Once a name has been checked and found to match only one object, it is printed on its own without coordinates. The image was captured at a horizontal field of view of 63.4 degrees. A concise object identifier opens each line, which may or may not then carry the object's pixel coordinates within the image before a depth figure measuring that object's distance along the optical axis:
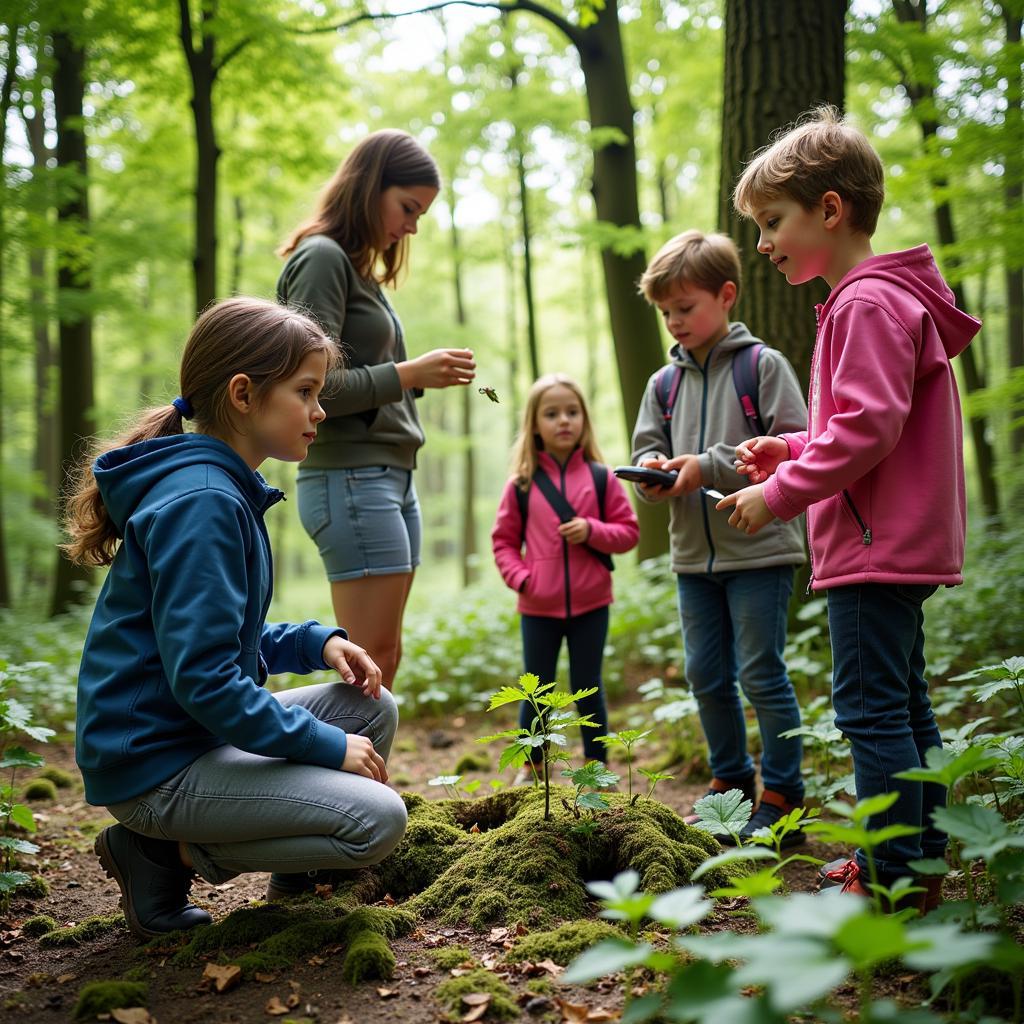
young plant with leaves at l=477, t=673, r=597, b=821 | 2.36
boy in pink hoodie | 2.12
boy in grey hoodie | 3.14
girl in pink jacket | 3.94
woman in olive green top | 3.16
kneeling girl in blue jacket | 2.12
